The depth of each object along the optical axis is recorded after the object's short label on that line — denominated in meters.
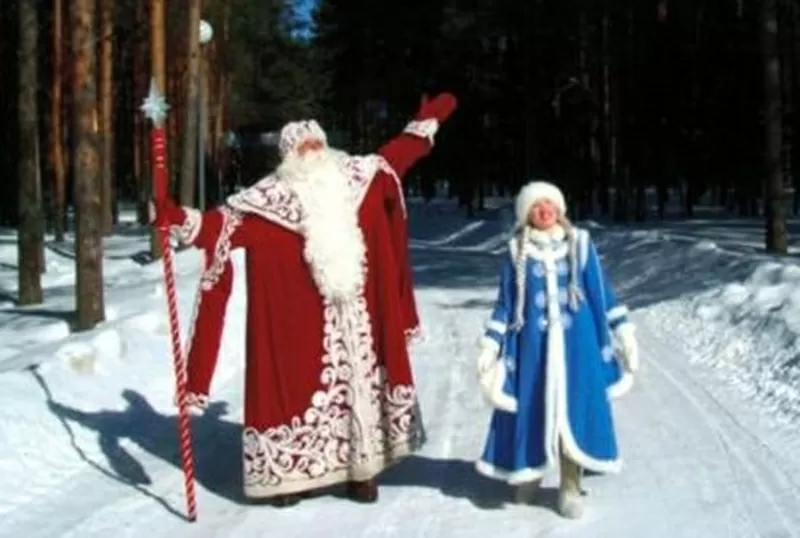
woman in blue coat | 6.56
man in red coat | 6.93
